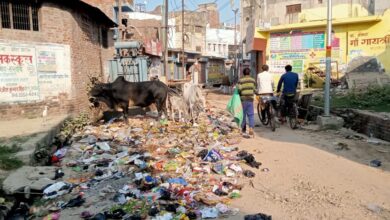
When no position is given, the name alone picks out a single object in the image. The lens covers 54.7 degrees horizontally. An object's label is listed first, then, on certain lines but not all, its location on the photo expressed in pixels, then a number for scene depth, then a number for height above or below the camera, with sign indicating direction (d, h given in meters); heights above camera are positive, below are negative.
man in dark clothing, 10.02 -0.23
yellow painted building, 19.98 +1.80
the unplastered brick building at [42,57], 10.07 +0.65
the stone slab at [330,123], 9.85 -1.26
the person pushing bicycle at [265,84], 10.19 -0.22
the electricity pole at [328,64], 9.86 +0.27
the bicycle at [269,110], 10.05 -0.94
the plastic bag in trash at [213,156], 6.94 -1.48
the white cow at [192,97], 11.55 -0.63
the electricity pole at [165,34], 20.19 +2.32
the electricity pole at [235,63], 36.20 +1.32
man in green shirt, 9.42 -0.44
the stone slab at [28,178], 5.61 -1.55
